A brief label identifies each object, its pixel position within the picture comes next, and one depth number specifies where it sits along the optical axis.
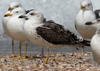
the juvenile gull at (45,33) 12.41
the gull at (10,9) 15.51
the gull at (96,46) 11.12
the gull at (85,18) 15.87
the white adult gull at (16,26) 13.96
